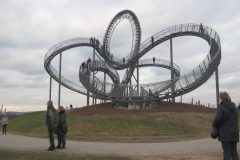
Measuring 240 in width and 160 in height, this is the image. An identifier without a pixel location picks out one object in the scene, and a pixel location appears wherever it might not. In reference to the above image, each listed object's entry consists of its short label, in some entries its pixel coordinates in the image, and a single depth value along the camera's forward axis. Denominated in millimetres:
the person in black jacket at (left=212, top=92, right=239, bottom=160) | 6660
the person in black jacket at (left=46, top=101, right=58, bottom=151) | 11401
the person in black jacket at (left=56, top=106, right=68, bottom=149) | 12079
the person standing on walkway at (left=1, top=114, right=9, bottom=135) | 21719
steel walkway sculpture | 29797
